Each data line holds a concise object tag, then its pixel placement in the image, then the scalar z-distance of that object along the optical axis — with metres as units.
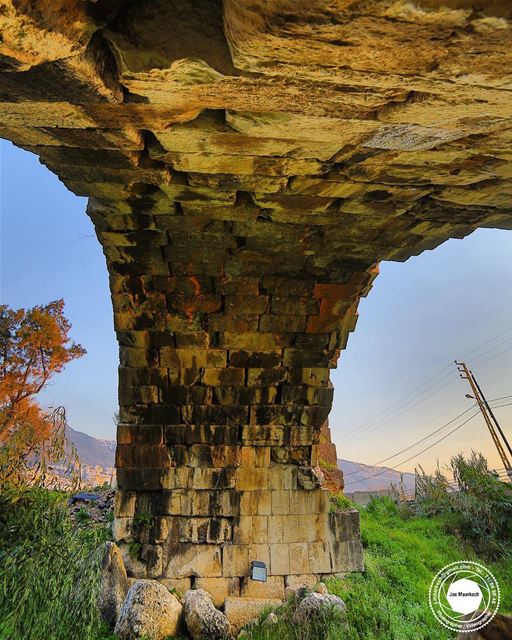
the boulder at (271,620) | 5.21
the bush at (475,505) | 9.08
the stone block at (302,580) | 6.16
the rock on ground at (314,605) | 5.04
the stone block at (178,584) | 5.84
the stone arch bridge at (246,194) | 1.54
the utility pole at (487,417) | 14.29
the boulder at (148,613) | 4.71
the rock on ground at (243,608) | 5.54
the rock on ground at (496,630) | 2.61
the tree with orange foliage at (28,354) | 14.47
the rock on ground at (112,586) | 5.08
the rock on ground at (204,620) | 5.08
